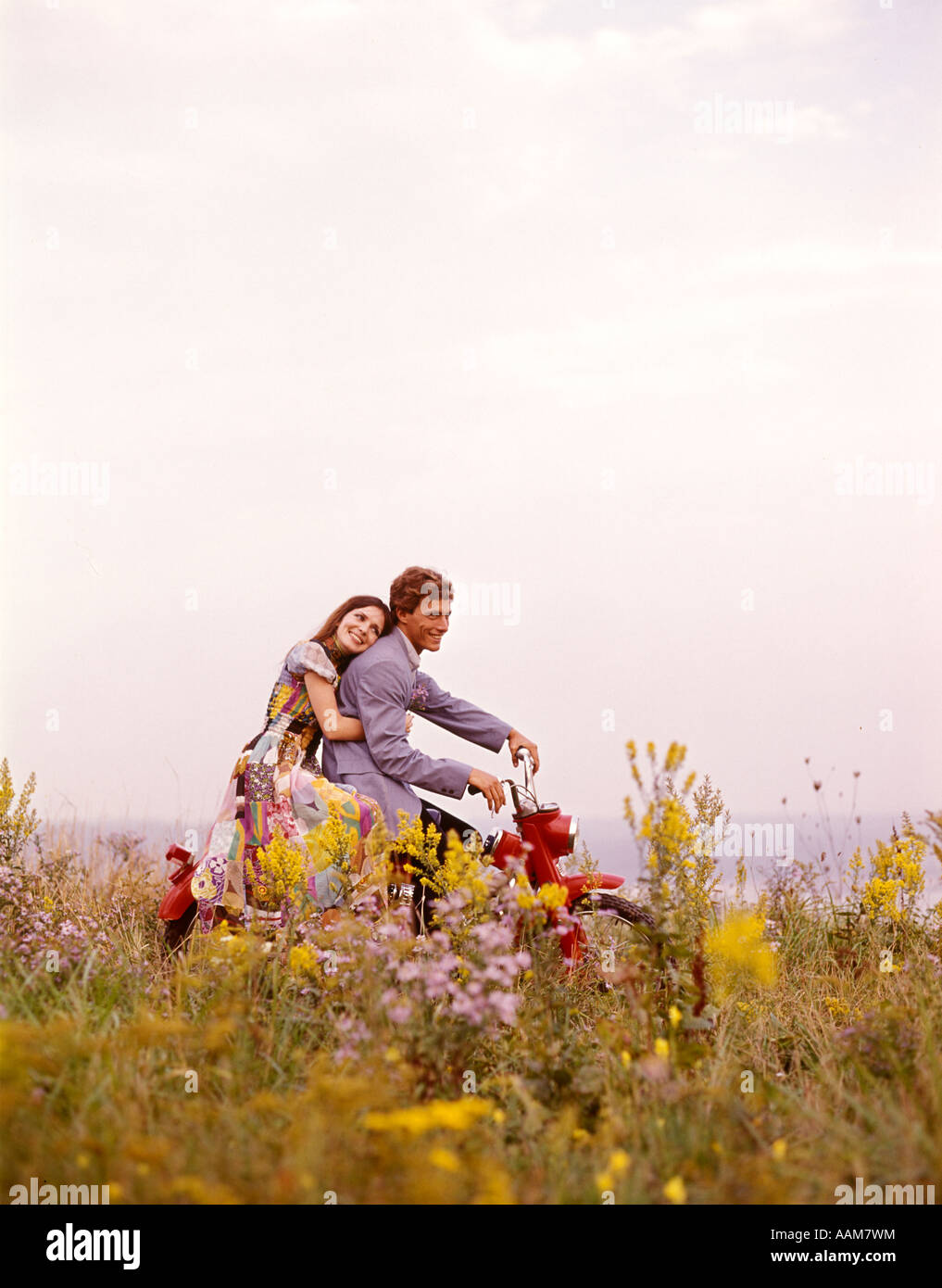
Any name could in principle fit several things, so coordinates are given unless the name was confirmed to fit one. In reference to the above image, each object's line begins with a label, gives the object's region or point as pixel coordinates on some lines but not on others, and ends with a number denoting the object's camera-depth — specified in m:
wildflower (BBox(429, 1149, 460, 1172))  2.31
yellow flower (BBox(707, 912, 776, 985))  3.63
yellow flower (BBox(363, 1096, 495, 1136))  2.45
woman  5.60
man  5.57
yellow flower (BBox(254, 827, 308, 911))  4.86
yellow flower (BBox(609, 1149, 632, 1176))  2.71
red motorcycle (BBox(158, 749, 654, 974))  5.33
